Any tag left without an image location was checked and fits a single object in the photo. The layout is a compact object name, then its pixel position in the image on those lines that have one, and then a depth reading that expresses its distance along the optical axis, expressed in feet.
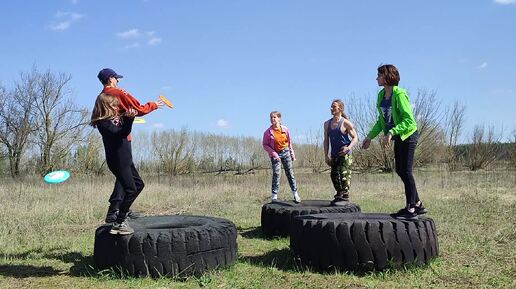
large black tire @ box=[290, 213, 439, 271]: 15.64
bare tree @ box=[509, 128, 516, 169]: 95.20
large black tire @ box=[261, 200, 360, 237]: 23.03
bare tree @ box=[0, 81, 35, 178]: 93.30
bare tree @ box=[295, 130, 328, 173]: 105.70
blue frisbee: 20.05
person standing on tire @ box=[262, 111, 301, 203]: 28.40
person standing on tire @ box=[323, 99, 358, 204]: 24.06
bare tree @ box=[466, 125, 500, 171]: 104.32
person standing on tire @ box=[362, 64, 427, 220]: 16.63
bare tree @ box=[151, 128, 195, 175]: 115.03
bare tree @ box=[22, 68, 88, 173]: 93.19
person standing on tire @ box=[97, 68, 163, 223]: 16.37
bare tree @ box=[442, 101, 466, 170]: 107.55
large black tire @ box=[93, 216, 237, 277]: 15.48
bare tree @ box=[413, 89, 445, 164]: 103.14
